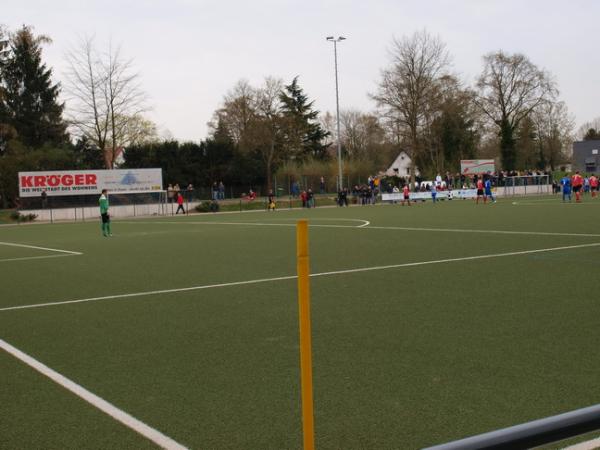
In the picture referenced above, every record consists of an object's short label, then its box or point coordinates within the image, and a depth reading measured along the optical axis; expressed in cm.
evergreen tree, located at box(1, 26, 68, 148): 6725
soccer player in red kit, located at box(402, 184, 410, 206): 4862
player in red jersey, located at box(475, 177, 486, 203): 4475
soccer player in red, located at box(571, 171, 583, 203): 3944
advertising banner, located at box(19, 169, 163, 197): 4550
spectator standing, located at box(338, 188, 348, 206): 5162
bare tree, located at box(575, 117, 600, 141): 11869
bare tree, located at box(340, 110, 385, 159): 10019
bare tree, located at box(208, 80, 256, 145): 8285
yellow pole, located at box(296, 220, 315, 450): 309
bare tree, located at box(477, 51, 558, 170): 7144
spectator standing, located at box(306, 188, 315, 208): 5103
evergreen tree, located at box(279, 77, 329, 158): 8615
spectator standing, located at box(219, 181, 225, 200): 6018
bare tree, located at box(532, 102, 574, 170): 9138
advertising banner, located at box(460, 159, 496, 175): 6950
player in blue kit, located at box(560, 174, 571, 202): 3962
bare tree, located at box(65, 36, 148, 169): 5847
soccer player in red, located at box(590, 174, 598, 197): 5159
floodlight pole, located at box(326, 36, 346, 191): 5650
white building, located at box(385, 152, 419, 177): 12975
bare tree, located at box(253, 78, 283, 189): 7341
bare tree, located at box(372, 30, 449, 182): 6469
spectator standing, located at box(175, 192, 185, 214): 4762
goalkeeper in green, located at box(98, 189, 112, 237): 2494
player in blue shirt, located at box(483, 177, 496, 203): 4575
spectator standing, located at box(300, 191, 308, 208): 5100
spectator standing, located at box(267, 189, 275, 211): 4894
